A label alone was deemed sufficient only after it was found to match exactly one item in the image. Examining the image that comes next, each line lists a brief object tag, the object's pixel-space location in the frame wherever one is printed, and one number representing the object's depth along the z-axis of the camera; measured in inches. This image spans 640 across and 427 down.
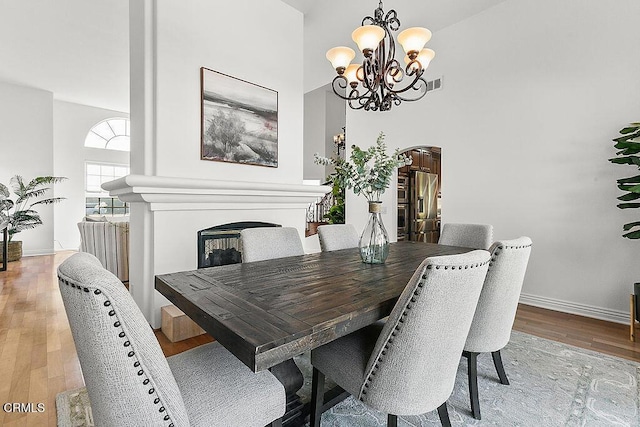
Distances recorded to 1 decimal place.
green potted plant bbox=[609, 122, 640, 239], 100.5
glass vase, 75.8
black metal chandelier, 89.9
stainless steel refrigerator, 222.8
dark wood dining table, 35.9
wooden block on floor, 96.3
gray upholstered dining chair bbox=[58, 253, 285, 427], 27.5
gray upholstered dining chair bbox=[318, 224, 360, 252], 98.9
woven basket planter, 219.3
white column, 105.7
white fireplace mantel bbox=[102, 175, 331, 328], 101.6
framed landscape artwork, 119.3
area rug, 61.6
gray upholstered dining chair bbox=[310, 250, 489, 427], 39.8
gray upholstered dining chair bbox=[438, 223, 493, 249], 109.4
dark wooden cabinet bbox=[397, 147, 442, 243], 212.5
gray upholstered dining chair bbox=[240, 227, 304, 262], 80.0
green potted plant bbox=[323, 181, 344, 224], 229.6
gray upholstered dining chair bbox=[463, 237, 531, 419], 58.0
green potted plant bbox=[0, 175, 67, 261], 196.5
